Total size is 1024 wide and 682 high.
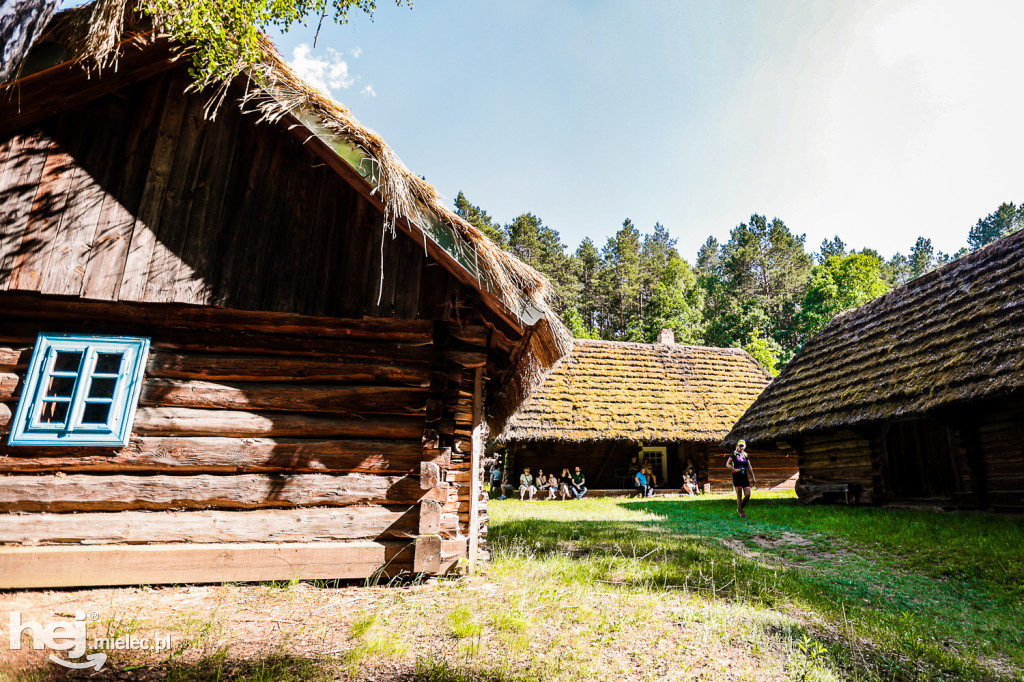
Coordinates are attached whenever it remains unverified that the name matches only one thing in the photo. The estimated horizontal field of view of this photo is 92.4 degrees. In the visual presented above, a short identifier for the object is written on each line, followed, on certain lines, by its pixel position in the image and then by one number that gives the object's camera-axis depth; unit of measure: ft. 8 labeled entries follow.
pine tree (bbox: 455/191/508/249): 143.83
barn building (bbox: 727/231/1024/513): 27.07
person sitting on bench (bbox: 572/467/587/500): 57.11
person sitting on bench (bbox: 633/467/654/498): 58.29
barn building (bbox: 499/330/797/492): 56.65
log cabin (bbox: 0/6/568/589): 14.49
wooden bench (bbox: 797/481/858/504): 37.45
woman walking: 34.22
